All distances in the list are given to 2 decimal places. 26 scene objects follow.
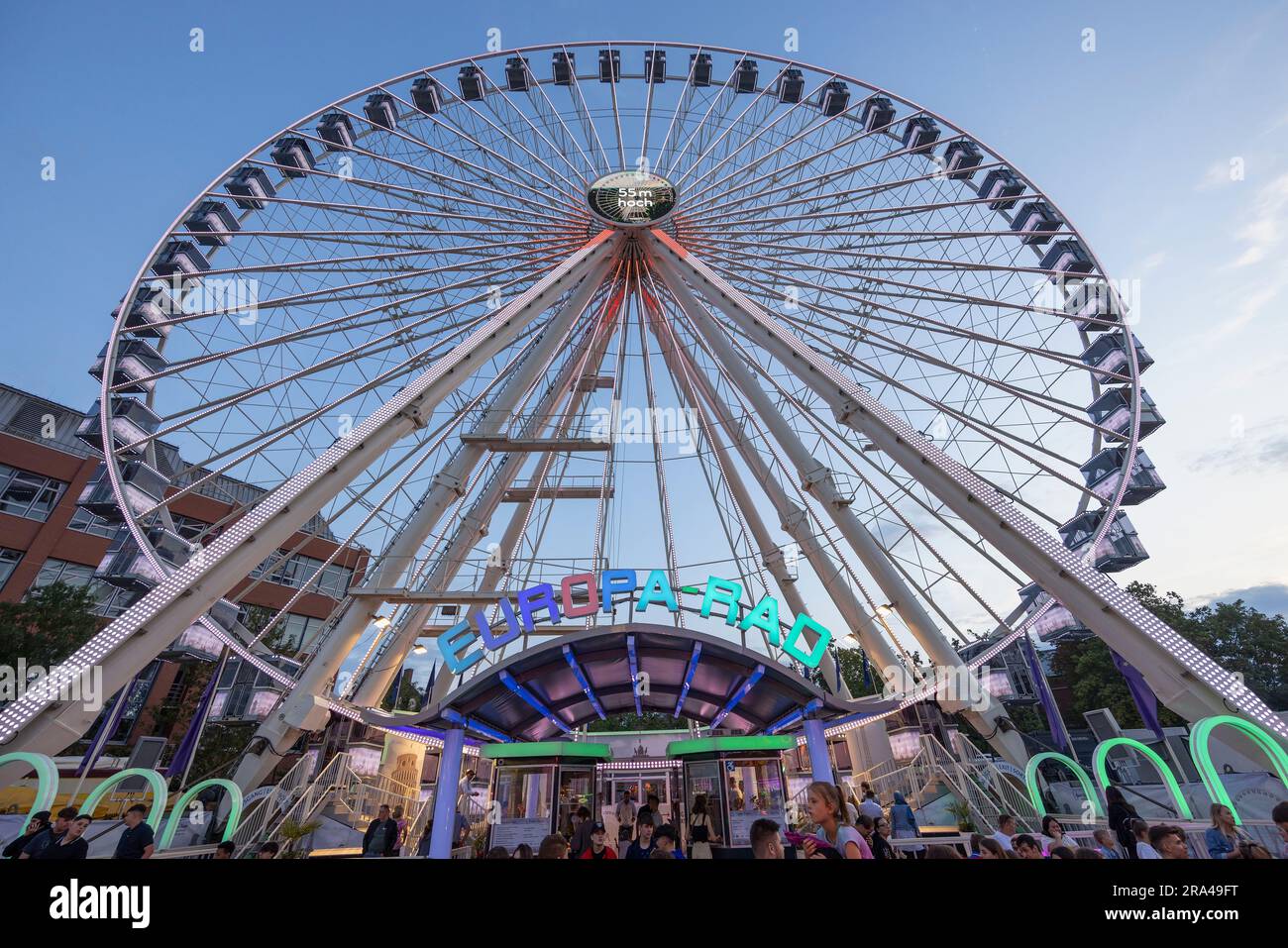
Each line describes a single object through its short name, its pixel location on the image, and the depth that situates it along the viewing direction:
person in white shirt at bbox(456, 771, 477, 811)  17.22
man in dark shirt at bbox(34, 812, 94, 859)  6.67
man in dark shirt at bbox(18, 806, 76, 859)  7.67
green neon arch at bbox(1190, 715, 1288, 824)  9.09
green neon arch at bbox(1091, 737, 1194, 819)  11.36
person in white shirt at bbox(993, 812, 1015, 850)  8.69
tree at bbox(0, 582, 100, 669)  23.52
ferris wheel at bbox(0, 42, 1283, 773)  15.89
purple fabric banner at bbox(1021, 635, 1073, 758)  20.17
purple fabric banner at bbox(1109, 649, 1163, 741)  18.18
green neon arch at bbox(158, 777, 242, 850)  12.75
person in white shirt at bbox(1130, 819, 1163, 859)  6.67
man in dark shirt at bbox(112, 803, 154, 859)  7.52
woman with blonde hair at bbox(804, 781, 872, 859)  4.16
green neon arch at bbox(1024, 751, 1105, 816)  14.22
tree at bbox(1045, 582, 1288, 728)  43.75
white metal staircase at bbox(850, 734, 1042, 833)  16.08
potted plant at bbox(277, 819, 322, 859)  14.30
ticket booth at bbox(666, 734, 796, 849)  14.24
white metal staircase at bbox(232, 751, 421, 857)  15.13
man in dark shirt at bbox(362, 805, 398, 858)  11.01
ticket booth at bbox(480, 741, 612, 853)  13.83
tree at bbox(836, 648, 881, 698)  54.88
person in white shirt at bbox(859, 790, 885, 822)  10.15
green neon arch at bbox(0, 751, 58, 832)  9.45
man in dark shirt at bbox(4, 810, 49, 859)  7.89
